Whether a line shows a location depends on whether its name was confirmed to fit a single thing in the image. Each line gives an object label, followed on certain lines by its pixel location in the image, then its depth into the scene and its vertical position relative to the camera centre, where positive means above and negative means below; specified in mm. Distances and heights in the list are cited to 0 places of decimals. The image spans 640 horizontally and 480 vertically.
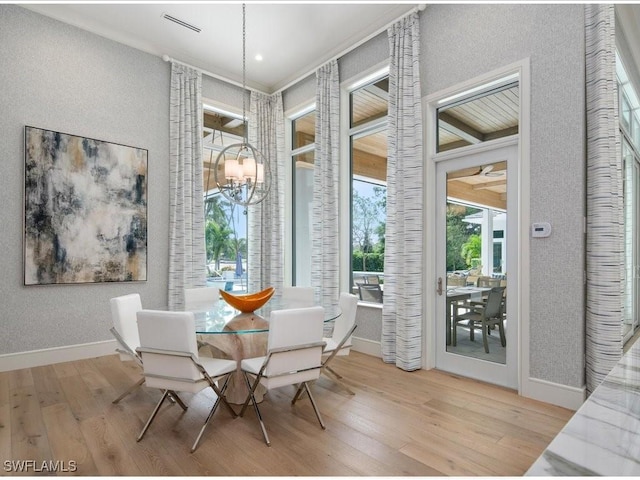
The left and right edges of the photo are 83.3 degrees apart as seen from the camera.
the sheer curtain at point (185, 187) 4785 +707
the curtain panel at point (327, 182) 4773 +779
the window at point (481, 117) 3336 +1234
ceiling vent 4051 +2513
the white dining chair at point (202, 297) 3619 -616
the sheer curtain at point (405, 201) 3758 +429
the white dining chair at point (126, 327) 2742 -723
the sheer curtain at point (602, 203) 2650 +294
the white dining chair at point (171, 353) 2189 -702
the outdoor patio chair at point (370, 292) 4512 -662
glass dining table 2469 -620
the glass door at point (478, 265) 3322 -243
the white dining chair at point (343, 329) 3060 -780
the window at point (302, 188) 5594 +830
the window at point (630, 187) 4029 +694
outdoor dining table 3564 -549
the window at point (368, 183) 4500 +740
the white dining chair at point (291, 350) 2297 -724
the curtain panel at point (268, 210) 5621 +475
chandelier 3143 +581
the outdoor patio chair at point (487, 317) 3396 -745
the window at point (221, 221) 5422 +294
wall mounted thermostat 2939 +100
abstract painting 3863 +334
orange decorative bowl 2914 -503
